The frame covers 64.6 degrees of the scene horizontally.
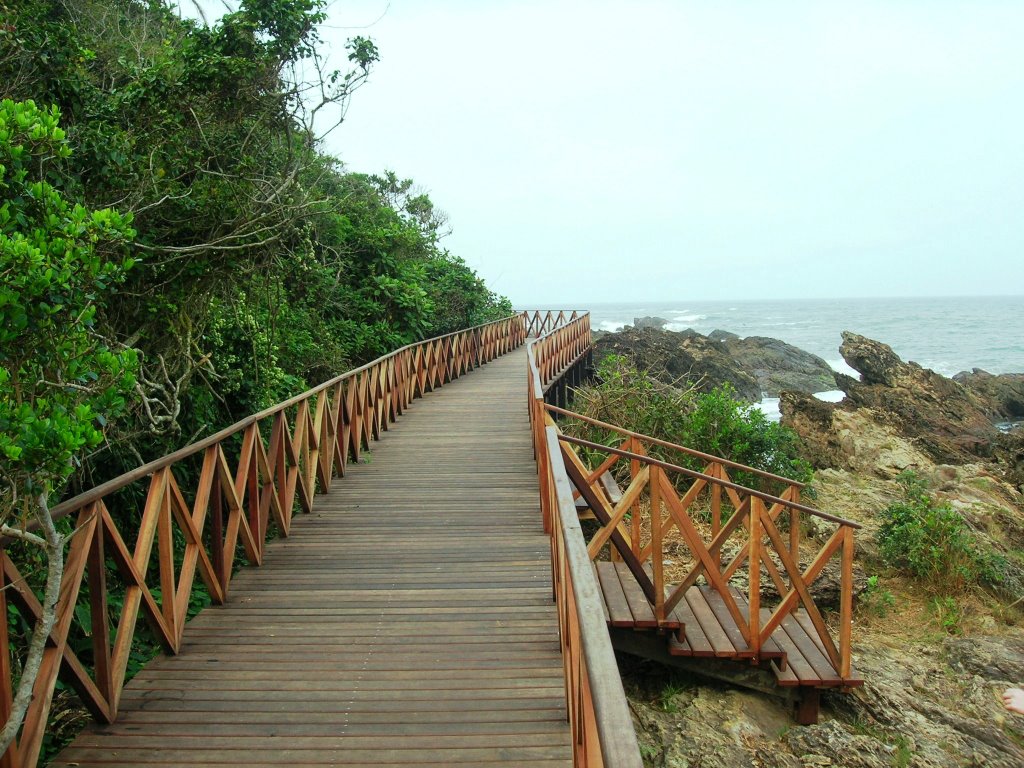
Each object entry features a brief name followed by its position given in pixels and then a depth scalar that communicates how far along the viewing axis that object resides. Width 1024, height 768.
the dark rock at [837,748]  4.76
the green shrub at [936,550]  8.12
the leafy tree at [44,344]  2.54
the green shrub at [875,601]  7.71
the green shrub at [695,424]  10.12
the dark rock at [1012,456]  12.92
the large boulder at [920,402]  14.77
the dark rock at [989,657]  6.44
